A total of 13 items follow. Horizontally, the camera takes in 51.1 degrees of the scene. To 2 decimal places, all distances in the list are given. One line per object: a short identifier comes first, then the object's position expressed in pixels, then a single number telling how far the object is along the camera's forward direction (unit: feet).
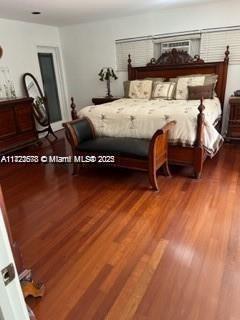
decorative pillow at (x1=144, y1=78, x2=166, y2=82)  15.03
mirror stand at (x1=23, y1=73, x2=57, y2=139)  16.48
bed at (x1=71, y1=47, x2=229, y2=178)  9.70
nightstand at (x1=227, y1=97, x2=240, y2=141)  12.86
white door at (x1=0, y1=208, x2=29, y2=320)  2.03
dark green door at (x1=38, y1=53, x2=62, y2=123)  18.17
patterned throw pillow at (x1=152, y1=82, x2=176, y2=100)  13.82
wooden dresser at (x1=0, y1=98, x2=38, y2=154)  13.39
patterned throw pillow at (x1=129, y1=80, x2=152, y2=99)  14.75
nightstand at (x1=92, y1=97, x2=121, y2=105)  16.85
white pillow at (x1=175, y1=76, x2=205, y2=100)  13.34
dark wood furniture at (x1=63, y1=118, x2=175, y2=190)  9.02
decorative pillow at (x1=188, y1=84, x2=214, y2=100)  12.82
